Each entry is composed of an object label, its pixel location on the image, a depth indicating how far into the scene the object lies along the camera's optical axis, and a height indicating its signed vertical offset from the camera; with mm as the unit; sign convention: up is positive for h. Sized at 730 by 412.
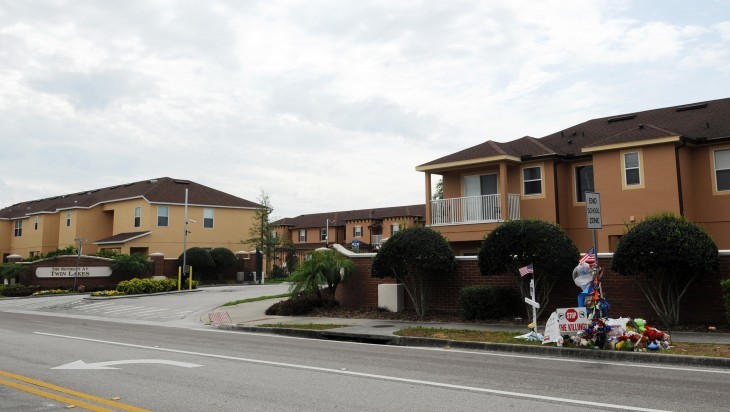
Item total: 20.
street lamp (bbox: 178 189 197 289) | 33906 +31
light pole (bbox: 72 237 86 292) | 34256 +233
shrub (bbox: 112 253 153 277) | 35750 +434
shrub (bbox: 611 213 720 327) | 13344 +153
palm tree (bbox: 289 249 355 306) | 20281 -106
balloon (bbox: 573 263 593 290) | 12453 -211
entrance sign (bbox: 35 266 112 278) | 34875 +88
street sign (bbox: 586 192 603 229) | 12125 +1095
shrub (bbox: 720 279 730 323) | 13133 -638
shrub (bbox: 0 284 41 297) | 33031 -889
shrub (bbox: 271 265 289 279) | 47375 -216
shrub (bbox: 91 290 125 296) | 30439 -1025
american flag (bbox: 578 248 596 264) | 13367 +212
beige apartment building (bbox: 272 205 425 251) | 63344 +4848
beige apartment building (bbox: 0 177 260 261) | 45125 +4198
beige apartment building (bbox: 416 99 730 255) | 20266 +3328
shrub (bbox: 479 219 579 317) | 15234 +353
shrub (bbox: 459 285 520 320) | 16344 -934
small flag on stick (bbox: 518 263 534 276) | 14352 -81
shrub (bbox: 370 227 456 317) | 17406 +218
